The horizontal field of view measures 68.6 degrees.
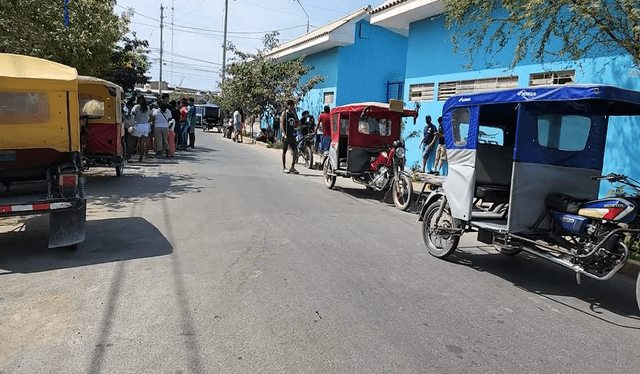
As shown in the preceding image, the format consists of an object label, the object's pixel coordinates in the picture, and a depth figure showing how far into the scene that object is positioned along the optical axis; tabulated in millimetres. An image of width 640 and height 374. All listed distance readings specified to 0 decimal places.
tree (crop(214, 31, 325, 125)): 23391
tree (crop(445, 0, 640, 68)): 6355
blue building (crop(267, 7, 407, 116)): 22422
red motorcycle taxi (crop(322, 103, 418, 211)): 10359
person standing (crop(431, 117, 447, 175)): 13742
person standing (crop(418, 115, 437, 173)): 14078
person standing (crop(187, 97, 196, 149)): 19359
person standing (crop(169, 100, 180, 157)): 16344
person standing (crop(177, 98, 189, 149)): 19031
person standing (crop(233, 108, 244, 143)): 26259
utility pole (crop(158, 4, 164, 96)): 63469
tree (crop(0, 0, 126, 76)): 10148
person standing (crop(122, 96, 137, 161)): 14008
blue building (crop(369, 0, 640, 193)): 9531
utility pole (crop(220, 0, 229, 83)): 37781
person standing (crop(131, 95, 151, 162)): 14023
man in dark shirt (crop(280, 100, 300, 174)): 14021
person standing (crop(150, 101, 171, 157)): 15203
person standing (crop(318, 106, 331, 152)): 12850
